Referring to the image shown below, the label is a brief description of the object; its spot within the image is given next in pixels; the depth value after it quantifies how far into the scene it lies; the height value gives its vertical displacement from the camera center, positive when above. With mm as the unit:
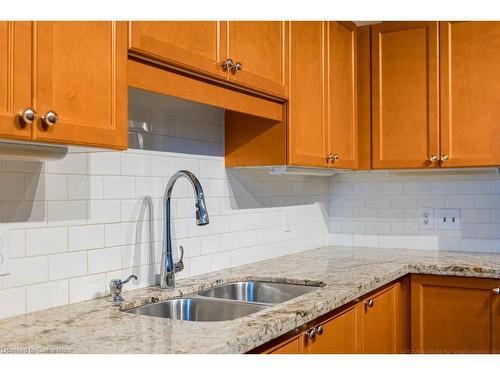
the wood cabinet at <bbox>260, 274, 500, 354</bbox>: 2445 -581
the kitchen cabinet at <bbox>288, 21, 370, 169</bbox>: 2537 +504
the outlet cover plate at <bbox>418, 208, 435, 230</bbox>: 3312 -152
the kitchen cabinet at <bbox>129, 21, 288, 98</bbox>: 1697 +501
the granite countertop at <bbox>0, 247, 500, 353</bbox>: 1357 -365
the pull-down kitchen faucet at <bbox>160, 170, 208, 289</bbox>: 2070 -217
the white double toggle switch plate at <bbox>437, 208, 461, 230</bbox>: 3236 -146
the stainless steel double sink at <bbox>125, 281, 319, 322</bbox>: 1952 -412
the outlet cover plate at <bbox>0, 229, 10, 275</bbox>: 1589 -171
